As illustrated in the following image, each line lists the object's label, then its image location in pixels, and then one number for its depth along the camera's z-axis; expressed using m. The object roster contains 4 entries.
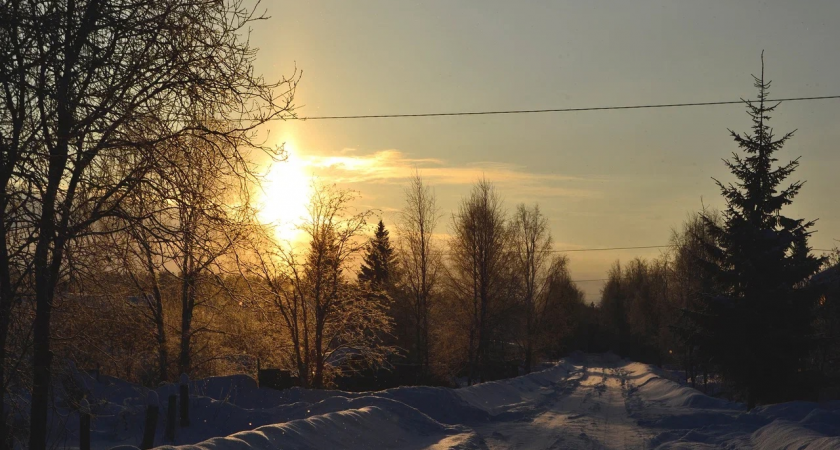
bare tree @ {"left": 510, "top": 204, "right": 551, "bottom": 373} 53.28
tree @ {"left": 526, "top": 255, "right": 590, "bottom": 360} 53.82
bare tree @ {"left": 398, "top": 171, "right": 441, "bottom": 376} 43.81
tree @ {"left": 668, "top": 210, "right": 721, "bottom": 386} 42.06
